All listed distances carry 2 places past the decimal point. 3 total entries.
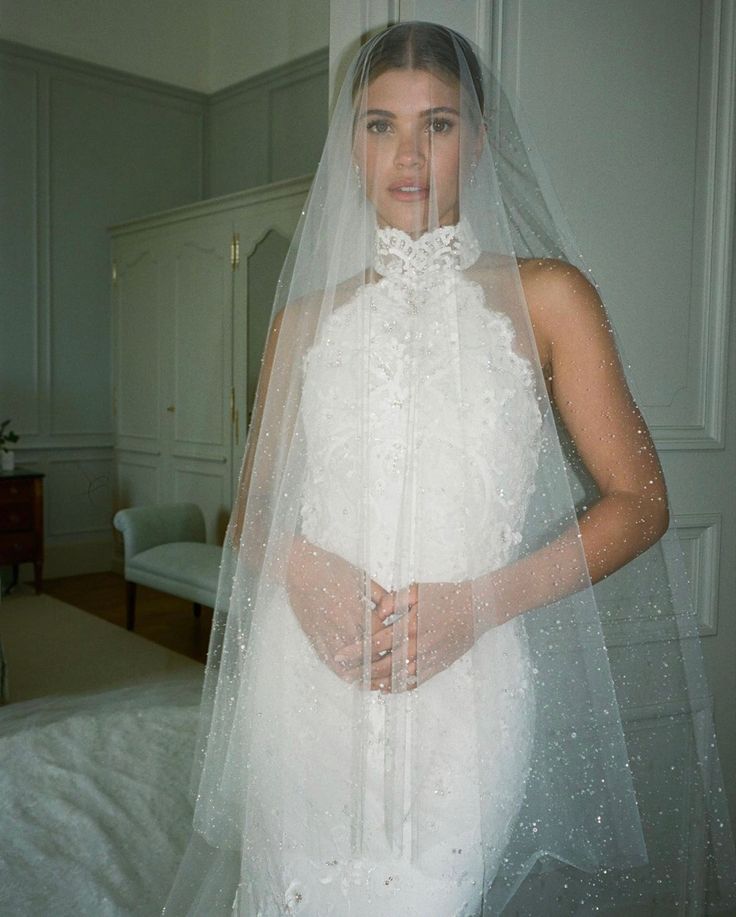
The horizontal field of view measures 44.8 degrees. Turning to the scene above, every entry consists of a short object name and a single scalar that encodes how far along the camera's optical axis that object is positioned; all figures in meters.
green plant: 4.68
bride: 0.96
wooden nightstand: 4.57
